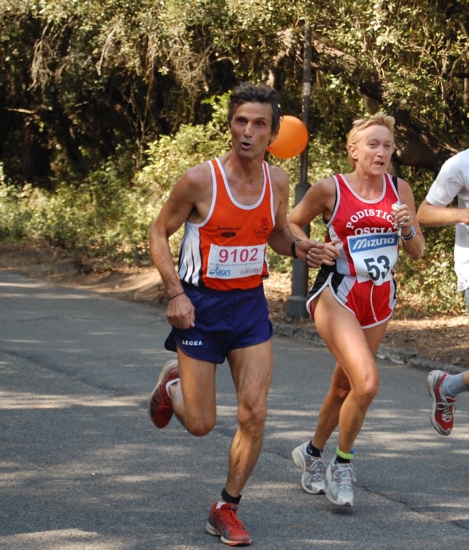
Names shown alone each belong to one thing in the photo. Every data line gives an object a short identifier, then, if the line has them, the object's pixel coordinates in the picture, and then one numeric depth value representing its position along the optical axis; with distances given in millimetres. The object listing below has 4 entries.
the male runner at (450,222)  10977
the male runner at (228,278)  8836
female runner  9687
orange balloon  20906
